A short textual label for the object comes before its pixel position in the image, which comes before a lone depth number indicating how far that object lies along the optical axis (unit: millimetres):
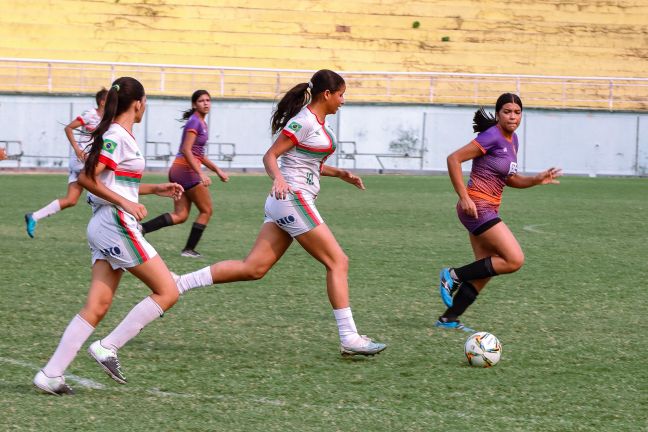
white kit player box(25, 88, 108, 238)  26234
